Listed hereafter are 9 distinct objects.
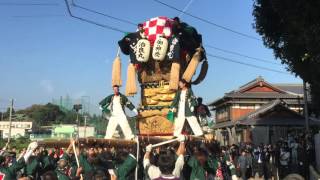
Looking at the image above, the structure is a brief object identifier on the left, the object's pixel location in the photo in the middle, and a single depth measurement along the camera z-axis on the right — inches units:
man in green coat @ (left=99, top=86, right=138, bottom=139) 327.1
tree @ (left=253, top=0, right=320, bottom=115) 318.9
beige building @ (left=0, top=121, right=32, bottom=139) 1969.9
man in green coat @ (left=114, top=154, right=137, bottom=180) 199.3
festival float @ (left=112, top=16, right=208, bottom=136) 358.0
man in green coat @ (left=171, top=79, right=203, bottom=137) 317.8
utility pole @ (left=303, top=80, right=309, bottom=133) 623.2
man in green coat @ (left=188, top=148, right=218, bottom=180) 200.1
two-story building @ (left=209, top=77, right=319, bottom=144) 779.6
